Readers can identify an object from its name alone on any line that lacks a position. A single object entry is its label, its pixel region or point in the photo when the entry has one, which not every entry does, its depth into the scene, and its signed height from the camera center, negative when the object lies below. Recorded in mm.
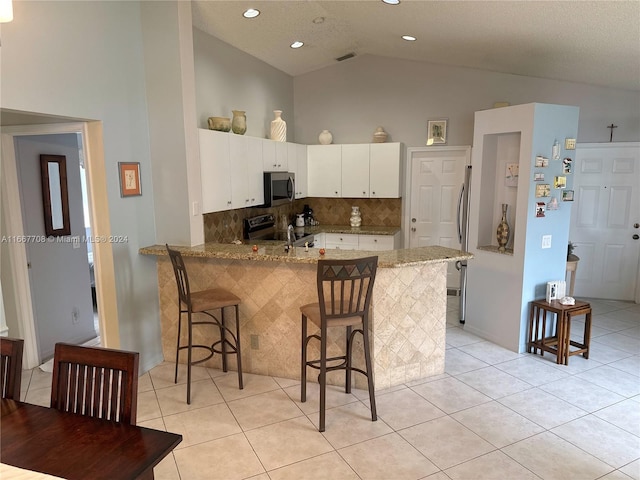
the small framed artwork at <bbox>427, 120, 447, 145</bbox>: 5785 +710
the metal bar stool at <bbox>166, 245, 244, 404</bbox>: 3125 -878
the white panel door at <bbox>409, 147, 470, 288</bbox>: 5863 -139
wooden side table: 3799 -1334
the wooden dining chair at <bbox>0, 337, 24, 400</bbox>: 1736 -725
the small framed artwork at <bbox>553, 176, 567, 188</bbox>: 3982 +33
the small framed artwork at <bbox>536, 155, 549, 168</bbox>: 3857 +211
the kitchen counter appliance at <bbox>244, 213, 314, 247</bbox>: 5160 -590
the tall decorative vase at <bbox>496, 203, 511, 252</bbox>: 4250 -467
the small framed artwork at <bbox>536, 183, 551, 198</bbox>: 3916 -48
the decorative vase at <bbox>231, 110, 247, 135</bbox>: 4461 +652
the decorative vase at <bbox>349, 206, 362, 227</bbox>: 6273 -476
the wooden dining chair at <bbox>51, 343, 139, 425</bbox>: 1615 -759
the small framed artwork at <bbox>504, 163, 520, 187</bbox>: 4195 +96
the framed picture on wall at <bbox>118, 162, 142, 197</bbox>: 3396 +54
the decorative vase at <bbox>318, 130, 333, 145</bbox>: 6082 +666
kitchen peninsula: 3314 -922
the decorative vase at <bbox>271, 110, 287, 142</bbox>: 5293 +699
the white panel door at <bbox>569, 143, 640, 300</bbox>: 5391 -448
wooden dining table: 1299 -840
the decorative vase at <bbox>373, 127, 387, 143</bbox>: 5895 +671
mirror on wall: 3967 -86
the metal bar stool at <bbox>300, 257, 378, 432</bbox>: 2664 -847
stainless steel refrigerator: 4719 -854
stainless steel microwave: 4891 -32
